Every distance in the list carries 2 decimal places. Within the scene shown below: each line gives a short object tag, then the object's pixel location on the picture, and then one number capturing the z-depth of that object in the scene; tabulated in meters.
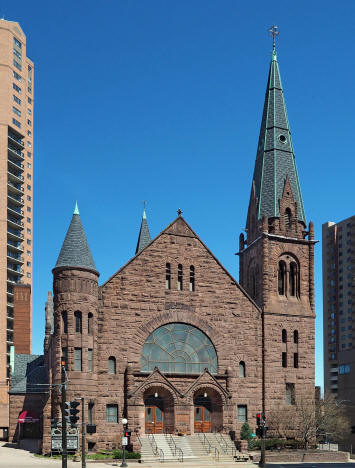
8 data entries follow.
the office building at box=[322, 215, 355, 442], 159.88
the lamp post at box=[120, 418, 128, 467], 45.73
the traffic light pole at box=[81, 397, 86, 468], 39.22
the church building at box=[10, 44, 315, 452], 52.50
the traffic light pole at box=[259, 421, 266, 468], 41.69
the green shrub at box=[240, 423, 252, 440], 55.09
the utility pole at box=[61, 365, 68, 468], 34.69
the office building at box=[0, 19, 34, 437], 103.19
